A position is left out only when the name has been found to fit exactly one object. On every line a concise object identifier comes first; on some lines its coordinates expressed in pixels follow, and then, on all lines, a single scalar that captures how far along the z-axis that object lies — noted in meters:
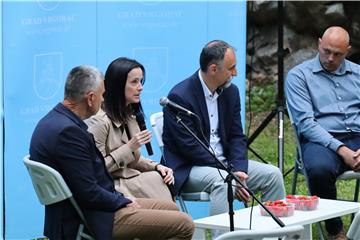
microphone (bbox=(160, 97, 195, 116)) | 8.14
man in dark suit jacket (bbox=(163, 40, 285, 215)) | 9.83
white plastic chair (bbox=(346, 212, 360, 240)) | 6.37
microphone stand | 7.63
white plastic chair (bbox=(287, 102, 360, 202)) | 10.61
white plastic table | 8.14
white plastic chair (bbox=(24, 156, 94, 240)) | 7.68
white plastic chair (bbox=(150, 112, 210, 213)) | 9.80
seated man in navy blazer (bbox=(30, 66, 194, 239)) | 7.80
